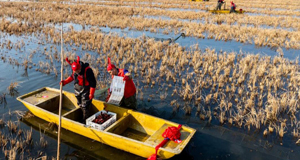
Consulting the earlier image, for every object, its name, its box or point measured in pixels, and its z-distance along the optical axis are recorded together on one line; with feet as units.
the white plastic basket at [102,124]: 18.39
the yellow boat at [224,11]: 87.12
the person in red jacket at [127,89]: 19.60
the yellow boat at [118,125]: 16.39
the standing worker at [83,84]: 18.61
